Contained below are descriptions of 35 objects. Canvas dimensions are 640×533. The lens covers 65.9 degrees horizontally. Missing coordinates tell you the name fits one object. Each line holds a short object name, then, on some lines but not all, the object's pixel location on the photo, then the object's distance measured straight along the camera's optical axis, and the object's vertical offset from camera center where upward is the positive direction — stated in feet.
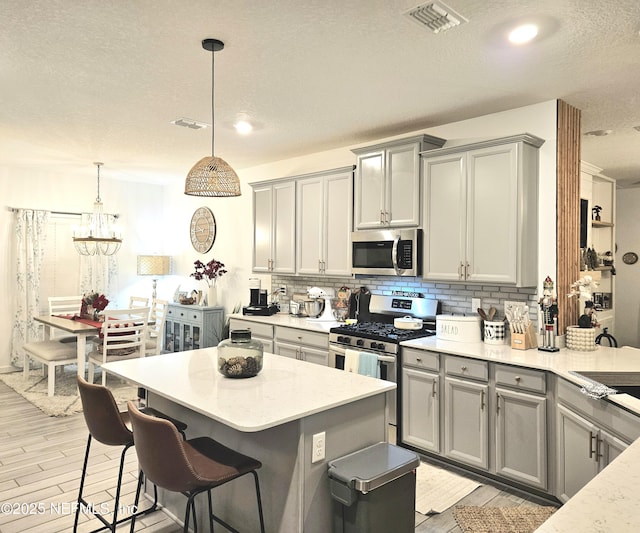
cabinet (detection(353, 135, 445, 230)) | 13.28 +2.39
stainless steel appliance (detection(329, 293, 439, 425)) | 12.55 -1.73
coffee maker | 17.40 -1.33
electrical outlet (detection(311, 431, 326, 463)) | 7.11 -2.60
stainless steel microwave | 13.39 +0.45
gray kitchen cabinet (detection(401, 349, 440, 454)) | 11.69 -3.20
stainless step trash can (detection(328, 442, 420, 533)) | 6.82 -3.16
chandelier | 20.24 +1.40
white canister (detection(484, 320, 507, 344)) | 11.99 -1.55
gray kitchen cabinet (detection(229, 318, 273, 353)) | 16.31 -2.11
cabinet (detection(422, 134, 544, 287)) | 11.46 +1.41
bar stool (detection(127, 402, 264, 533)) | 6.38 -2.71
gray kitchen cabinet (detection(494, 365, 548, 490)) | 9.95 -3.25
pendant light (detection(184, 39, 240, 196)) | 9.41 +1.68
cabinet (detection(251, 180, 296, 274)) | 17.21 +1.48
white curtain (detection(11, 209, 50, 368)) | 21.22 -0.50
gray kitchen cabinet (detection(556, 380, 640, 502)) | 7.88 -2.89
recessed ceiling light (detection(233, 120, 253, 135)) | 14.07 +4.12
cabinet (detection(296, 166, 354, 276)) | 15.38 +1.45
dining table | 17.25 -2.17
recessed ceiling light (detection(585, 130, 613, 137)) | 14.57 +4.07
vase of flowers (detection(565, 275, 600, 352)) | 11.21 -1.36
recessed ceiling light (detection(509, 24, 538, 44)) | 8.20 +4.01
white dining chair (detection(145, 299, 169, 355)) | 18.98 -2.36
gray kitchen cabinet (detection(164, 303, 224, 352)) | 20.56 -2.54
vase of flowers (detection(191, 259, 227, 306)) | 21.29 -0.32
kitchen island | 7.00 -2.34
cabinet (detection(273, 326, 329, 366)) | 14.46 -2.37
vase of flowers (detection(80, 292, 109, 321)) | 19.07 -1.54
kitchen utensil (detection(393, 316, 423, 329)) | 13.71 -1.53
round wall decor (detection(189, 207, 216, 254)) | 22.66 +1.75
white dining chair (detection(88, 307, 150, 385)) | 17.28 -2.61
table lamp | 23.59 +0.06
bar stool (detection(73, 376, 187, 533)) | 7.93 -2.47
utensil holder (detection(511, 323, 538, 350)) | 11.37 -1.65
